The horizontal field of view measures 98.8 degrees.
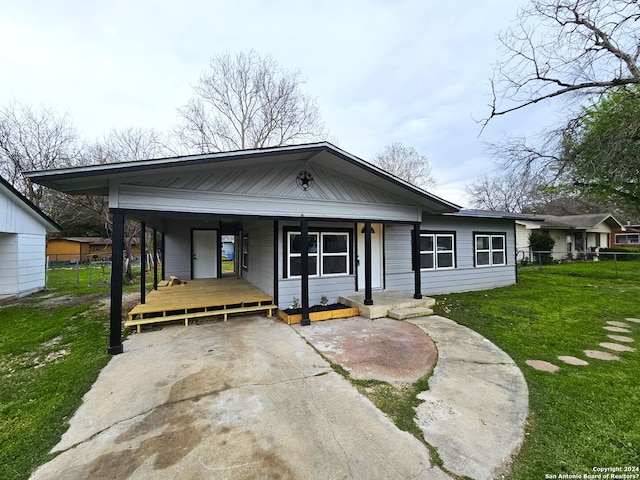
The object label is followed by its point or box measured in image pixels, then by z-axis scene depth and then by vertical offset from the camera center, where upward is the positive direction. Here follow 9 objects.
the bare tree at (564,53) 7.77 +5.87
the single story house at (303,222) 4.62 +0.70
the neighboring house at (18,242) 8.58 +0.37
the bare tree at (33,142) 13.78 +5.74
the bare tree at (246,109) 15.95 +8.59
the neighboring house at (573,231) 19.80 +1.06
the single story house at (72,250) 24.59 +0.17
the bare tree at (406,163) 22.56 +6.98
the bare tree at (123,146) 14.05 +5.50
